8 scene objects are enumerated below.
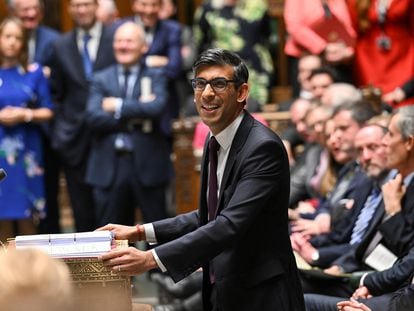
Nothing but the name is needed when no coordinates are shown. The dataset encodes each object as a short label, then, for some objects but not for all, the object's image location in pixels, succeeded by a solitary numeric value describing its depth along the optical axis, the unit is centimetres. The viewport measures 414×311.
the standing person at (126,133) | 1216
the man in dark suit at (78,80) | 1270
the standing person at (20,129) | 1233
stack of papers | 594
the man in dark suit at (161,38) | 1299
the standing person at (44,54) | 1307
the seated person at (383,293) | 748
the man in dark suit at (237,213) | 616
